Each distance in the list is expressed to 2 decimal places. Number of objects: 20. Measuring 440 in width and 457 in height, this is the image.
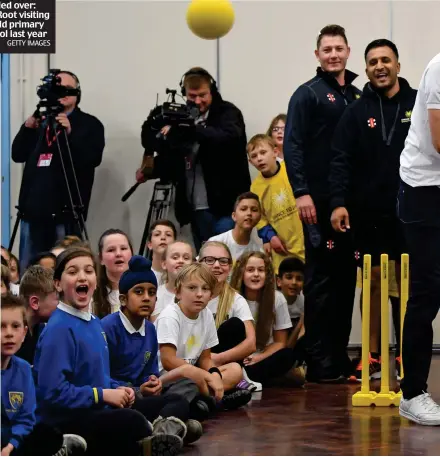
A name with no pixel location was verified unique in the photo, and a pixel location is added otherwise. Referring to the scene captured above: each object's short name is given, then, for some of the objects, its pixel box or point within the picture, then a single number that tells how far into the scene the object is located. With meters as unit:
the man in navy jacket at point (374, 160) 11.20
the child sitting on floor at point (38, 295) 8.70
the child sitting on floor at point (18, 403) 6.76
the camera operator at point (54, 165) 14.25
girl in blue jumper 7.43
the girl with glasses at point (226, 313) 10.78
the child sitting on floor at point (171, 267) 10.98
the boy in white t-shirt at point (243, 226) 12.52
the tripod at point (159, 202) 14.71
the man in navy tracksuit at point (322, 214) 11.66
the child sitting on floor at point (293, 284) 12.53
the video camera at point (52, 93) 13.67
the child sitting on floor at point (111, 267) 10.26
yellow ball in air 13.73
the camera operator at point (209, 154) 13.49
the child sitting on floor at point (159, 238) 12.05
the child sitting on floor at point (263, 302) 11.64
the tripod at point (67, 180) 14.01
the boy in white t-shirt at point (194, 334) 9.70
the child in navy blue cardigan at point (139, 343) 8.45
